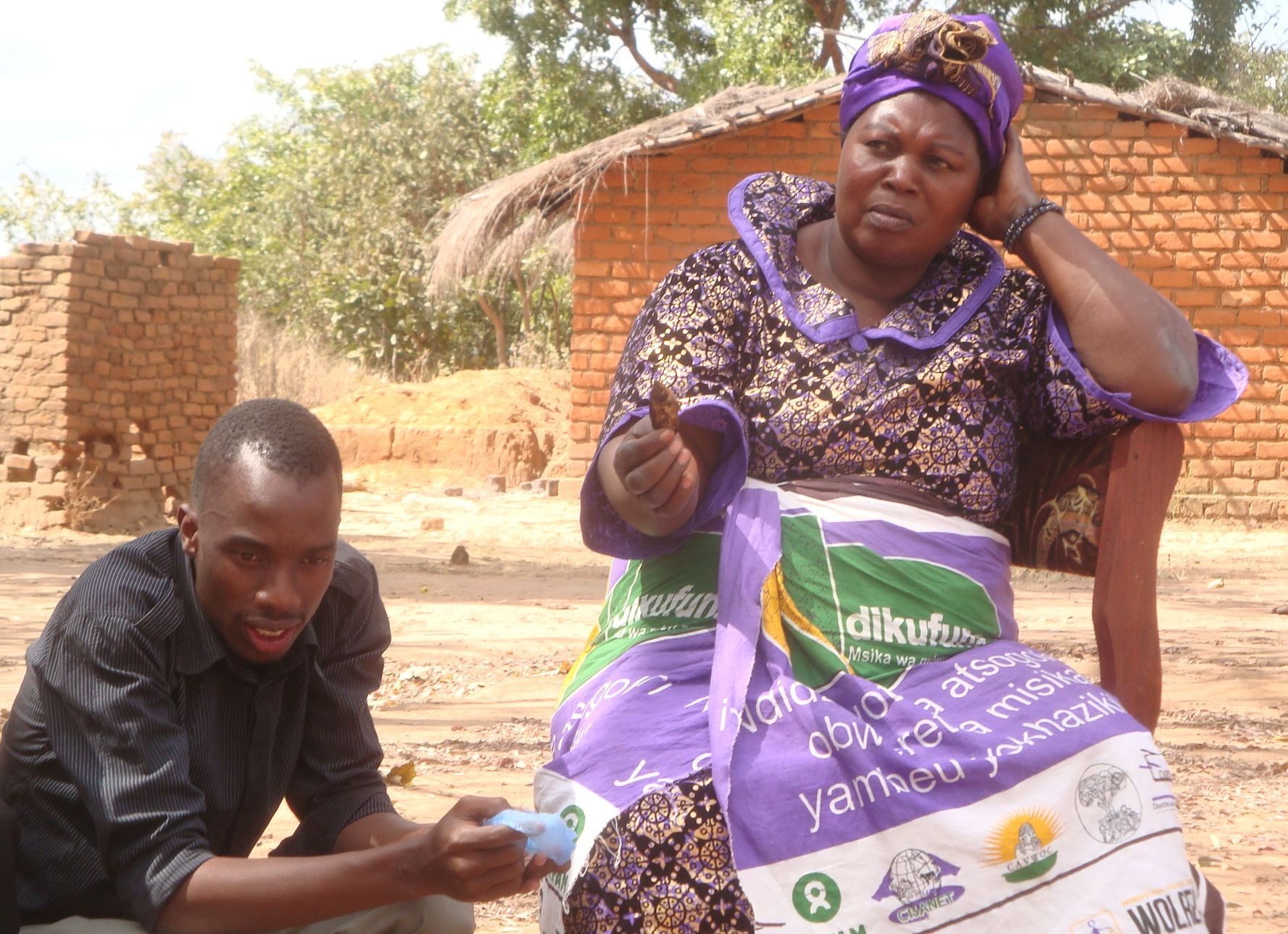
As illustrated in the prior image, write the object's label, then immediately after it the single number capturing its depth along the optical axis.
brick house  11.49
